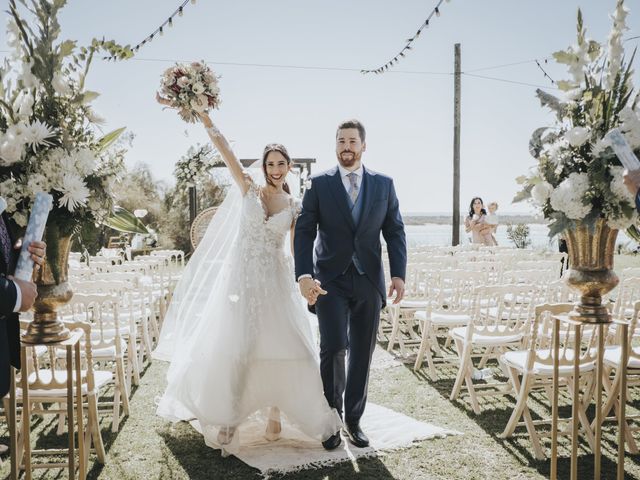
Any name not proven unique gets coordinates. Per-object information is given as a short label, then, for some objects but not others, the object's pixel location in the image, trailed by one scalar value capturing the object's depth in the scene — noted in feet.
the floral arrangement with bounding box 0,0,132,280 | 7.97
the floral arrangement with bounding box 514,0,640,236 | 8.09
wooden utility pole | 50.67
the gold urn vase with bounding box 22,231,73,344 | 8.36
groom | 12.98
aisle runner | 12.22
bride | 12.90
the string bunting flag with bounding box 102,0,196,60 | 17.01
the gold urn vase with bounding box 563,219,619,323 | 8.65
